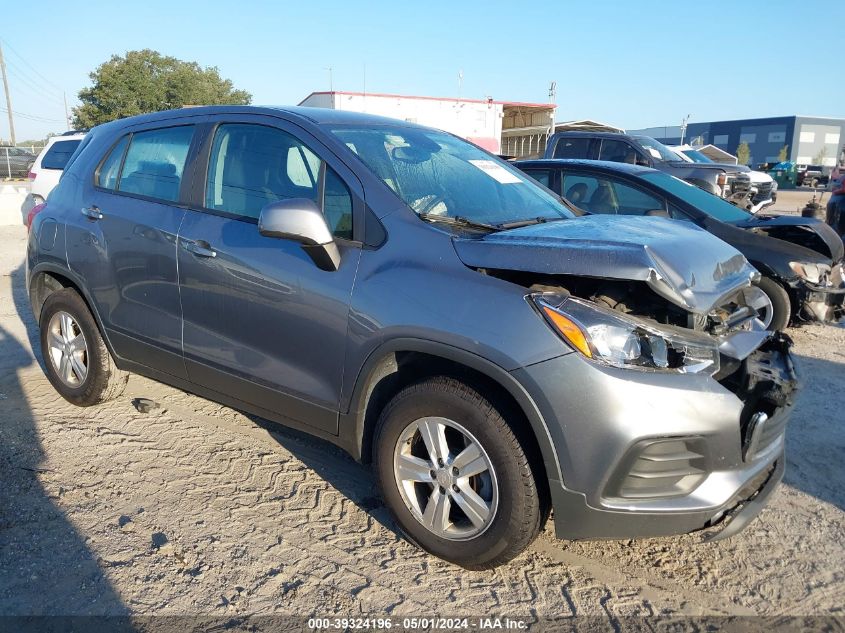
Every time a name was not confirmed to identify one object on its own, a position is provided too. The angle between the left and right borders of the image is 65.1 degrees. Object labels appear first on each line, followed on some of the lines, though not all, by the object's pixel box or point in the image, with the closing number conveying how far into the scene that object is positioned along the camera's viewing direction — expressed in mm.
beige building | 24078
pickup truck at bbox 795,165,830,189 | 37406
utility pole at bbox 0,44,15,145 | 43688
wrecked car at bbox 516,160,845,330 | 6059
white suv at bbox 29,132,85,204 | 10398
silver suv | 2404
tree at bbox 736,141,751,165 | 56938
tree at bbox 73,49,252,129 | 42500
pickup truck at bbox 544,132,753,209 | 12344
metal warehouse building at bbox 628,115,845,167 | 74062
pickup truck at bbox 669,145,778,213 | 14739
